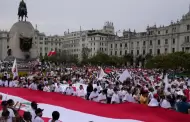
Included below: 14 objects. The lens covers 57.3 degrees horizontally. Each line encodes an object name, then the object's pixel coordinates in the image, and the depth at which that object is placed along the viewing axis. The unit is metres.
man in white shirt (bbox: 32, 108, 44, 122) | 4.68
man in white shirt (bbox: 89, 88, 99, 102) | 9.61
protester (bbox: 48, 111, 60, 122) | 4.47
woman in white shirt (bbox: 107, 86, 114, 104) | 9.70
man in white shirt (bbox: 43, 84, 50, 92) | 11.28
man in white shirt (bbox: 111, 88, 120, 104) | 8.93
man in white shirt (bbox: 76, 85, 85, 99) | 10.81
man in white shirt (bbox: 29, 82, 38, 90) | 11.50
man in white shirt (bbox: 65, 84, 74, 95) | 11.07
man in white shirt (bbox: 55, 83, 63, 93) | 11.56
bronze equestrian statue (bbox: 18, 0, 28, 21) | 27.68
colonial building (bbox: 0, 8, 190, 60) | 55.08
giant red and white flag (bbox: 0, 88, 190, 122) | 6.65
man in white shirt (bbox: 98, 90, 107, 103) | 9.31
